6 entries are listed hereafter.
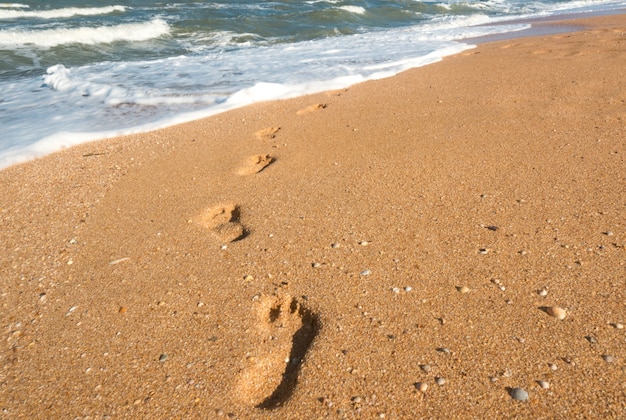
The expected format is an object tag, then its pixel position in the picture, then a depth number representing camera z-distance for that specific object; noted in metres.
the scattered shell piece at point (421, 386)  1.45
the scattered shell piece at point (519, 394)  1.38
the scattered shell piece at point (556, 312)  1.67
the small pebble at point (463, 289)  1.83
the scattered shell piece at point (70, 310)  1.92
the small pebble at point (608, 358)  1.47
